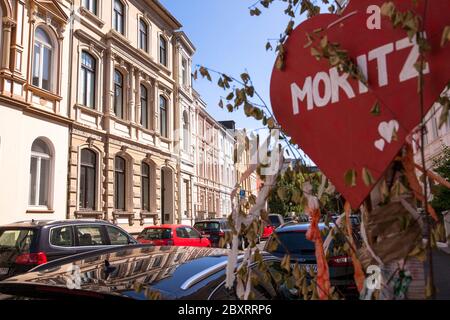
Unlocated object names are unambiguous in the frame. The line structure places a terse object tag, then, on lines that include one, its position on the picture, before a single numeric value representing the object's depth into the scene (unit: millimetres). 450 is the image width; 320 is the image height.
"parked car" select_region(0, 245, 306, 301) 2363
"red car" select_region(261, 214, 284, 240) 23906
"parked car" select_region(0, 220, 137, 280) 7934
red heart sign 1361
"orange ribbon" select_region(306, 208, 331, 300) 1690
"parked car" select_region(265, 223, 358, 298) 7188
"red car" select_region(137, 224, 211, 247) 14531
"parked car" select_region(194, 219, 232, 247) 19516
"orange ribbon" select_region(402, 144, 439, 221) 1436
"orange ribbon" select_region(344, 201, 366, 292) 1603
